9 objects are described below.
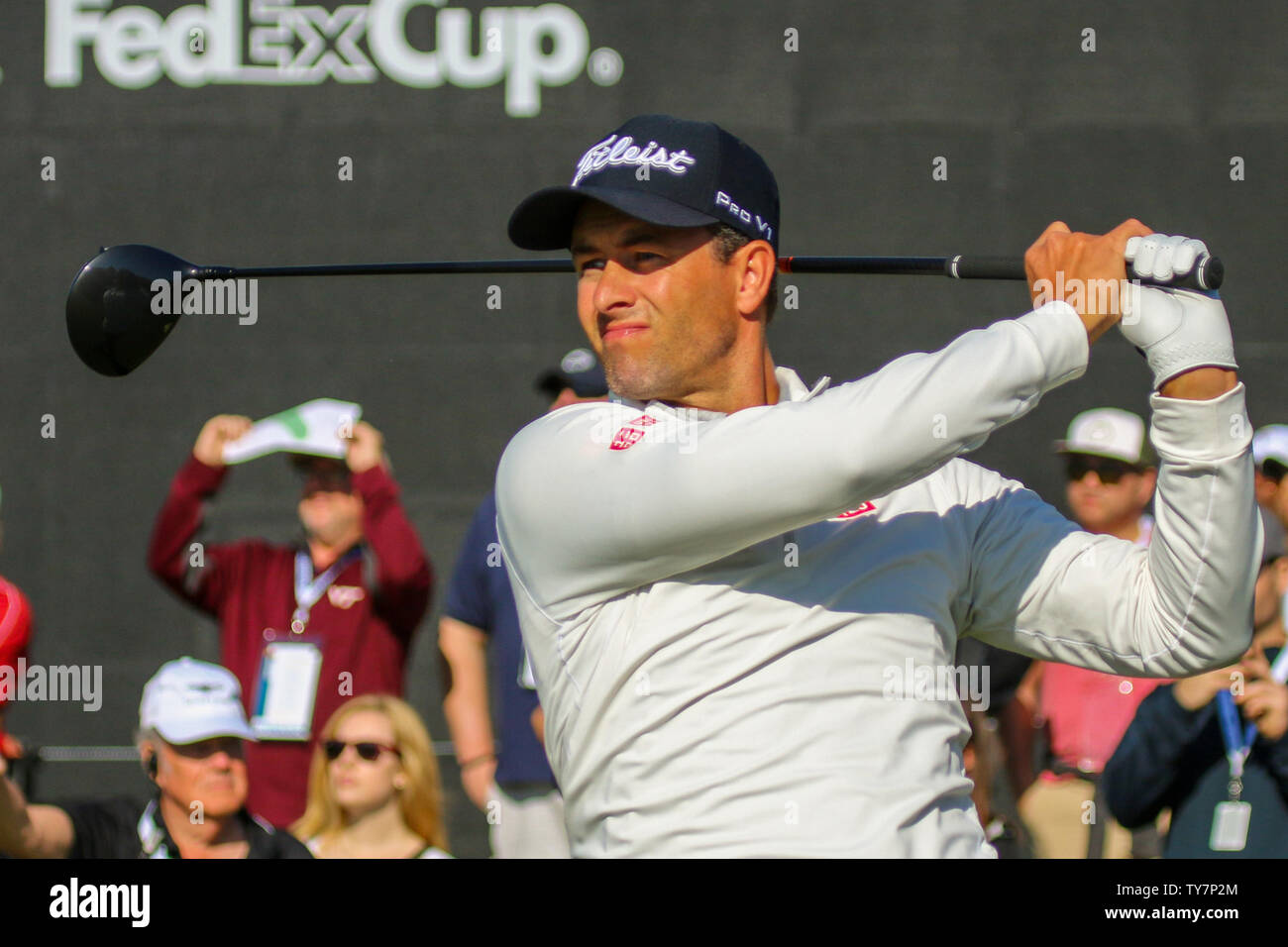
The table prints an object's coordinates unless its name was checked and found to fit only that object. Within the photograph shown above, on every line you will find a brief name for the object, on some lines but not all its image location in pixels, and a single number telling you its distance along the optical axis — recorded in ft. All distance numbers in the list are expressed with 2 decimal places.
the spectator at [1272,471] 25.39
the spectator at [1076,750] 24.57
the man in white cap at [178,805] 21.66
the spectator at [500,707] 24.30
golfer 10.68
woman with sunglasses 22.81
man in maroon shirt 25.79
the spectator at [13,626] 26.43
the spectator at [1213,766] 21.50
